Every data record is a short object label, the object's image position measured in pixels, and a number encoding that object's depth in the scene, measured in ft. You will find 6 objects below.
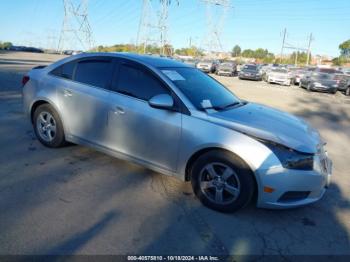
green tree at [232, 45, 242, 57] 467.11
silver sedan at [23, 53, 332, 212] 10.41
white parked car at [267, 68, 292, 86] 81.46
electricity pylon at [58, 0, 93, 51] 177.84
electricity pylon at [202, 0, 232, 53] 187.83
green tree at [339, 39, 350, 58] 346.95
